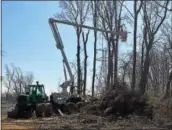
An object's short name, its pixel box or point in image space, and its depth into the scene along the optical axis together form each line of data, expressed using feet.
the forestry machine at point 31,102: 100.01
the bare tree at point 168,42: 173.00
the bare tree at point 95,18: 174.09
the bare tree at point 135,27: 135.66
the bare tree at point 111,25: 164.35
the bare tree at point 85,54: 180.47
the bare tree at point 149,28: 138.82
